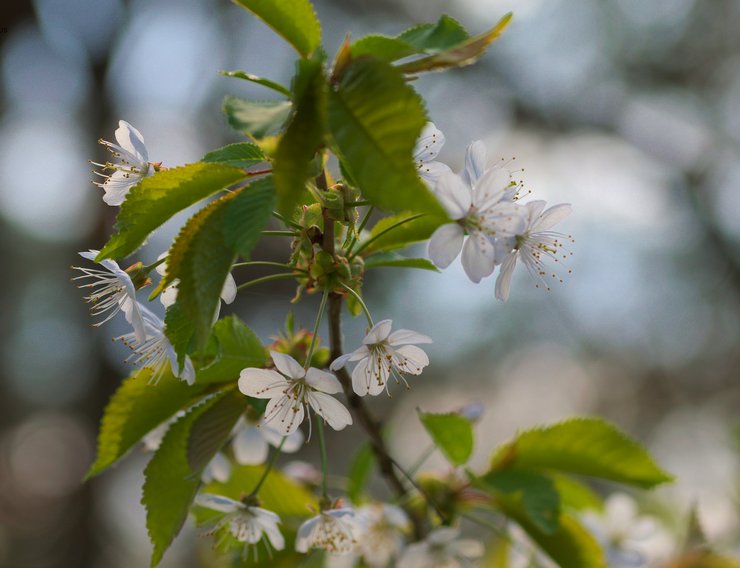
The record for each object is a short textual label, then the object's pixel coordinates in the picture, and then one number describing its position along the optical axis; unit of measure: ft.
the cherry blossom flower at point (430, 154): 2.22
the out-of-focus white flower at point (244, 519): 2.25
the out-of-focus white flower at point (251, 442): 2.37
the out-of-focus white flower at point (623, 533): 2.51
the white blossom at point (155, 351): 2.13
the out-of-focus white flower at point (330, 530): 2.24
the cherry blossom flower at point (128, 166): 2.22
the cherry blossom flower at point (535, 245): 2.16
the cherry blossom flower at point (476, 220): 2.12
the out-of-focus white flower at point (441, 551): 2.36
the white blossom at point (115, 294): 2.14
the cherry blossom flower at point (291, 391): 2.16
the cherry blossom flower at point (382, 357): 2.16
